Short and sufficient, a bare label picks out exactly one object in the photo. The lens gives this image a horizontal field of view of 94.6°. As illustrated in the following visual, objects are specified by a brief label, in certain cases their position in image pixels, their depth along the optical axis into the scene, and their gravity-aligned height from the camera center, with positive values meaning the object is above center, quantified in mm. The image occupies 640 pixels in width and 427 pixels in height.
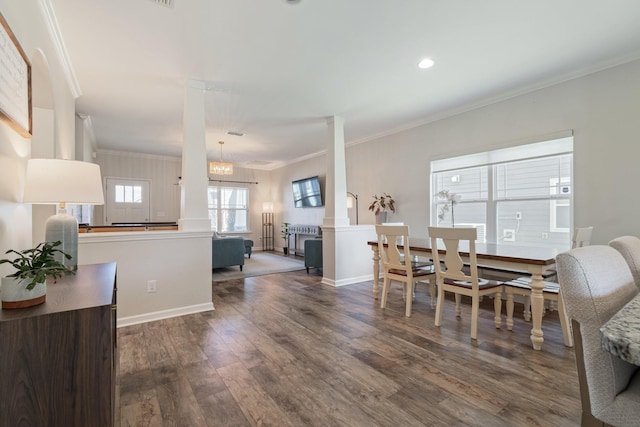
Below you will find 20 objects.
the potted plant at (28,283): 1060 -255
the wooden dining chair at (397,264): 3123 -587
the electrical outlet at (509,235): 3818 -303
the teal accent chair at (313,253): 5305 -732
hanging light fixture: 5816 +886
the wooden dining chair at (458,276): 2516 -587
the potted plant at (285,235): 8266 -665
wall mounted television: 7299 +506
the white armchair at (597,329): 918 -394
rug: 5211 -1113
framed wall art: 1354 +658
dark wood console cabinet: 990 -537
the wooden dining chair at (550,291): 2356 -688
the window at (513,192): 3420 +257
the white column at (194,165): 3322 +547
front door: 6988 +296
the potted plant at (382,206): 5164 +106
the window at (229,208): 8461 +131
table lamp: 1629 +134
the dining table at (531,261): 2297 -406
